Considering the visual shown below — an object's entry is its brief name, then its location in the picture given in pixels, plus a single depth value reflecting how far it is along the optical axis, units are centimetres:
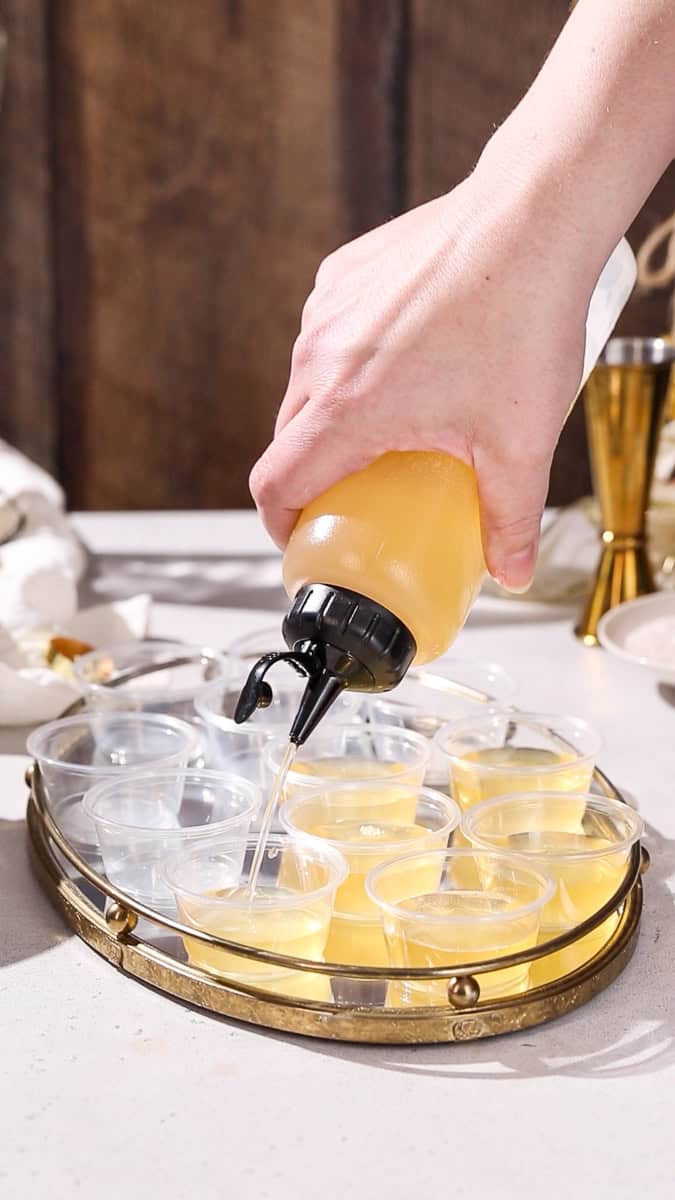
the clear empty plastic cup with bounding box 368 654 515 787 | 97
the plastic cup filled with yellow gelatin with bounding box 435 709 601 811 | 81
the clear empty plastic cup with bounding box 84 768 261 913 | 73
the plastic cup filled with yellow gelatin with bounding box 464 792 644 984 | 69
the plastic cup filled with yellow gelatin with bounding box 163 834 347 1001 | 65
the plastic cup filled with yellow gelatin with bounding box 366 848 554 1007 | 64
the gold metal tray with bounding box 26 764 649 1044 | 62
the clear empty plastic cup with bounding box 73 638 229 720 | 99
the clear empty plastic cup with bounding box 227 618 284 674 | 109
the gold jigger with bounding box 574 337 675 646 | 120
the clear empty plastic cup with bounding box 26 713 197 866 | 82
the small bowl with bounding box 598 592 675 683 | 113
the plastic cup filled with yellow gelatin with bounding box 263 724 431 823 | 83
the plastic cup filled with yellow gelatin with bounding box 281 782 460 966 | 69
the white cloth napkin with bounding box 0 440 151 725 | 103
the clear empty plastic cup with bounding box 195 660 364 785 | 91
